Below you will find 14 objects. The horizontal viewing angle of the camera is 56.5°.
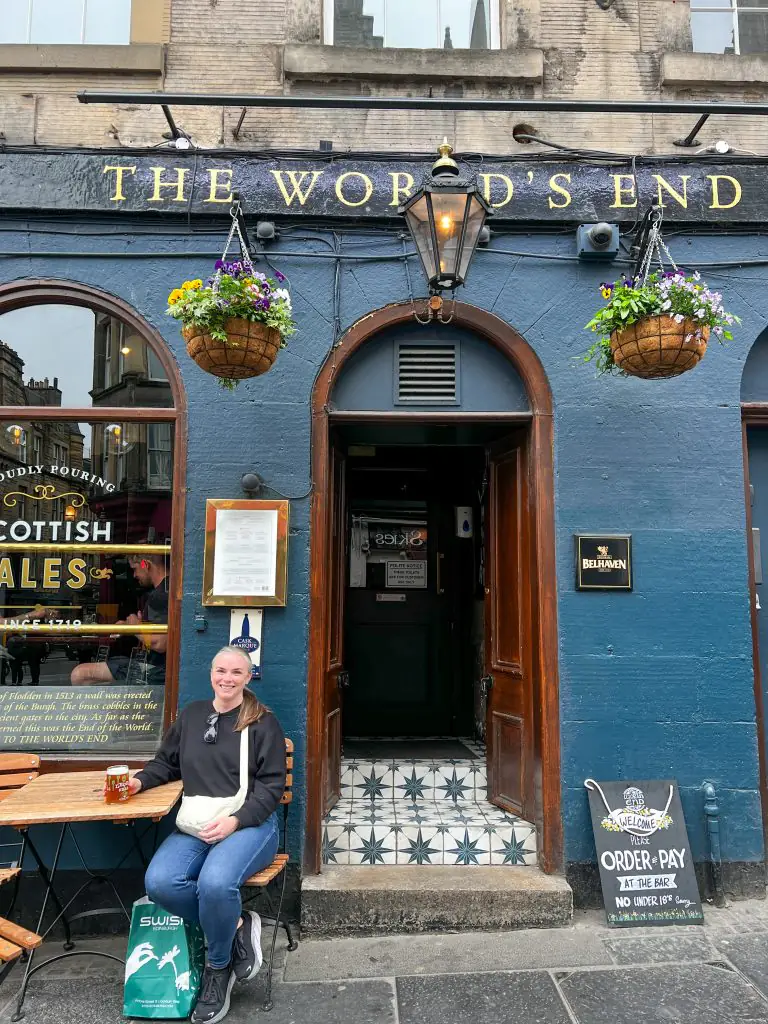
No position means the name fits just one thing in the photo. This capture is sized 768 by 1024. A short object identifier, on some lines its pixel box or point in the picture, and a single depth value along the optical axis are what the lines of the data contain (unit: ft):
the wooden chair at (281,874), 11.44
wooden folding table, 10.94
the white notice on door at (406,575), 22.77
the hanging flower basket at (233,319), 12.41
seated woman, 10.90
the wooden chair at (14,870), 10.31
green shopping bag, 10.94
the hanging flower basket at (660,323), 12.56
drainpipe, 14.30
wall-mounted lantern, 12.94
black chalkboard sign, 13.74
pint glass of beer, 11.53
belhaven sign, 14.92
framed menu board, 14.61
